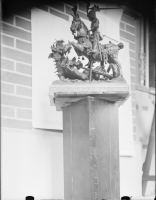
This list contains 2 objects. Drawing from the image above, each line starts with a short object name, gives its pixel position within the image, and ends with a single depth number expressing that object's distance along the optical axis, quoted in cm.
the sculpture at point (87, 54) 369
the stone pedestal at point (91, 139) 355
